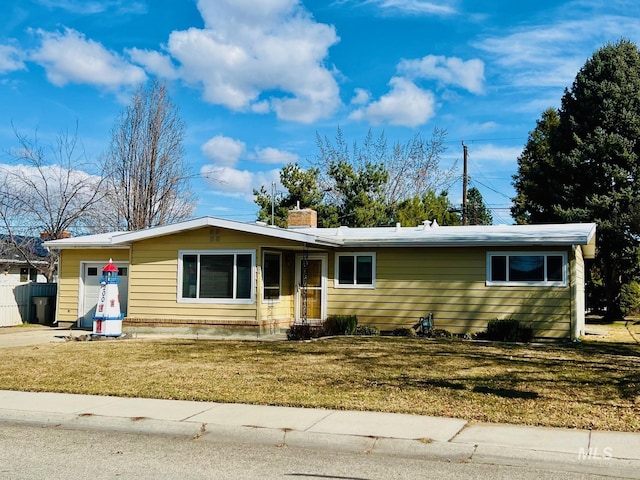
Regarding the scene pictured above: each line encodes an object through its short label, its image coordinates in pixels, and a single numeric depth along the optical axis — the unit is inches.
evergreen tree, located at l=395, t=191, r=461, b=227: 1230.9
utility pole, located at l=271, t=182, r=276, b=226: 1324.8
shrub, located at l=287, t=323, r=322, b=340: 675.4
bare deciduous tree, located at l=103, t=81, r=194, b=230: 1211.9
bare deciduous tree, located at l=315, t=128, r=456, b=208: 1590.8
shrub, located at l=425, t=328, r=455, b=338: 700.7
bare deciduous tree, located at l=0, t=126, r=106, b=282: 1090.7
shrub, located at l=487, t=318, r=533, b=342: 669.3
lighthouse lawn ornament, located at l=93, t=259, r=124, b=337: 705.0
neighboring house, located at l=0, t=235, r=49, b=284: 1192.8
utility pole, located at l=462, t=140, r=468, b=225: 1359.4
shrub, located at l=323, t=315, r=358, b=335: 722.2
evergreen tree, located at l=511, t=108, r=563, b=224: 1162.0
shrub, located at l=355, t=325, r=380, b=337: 727.1
